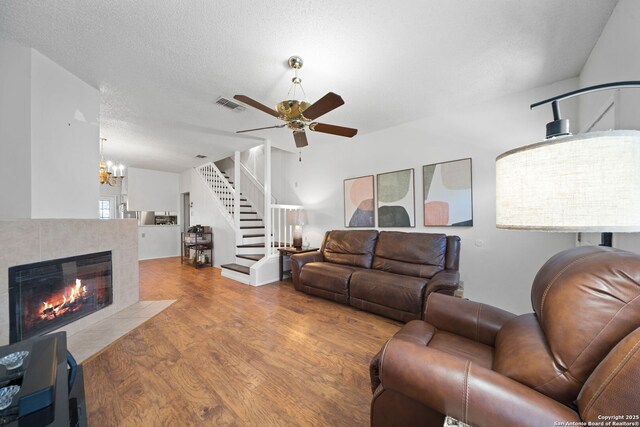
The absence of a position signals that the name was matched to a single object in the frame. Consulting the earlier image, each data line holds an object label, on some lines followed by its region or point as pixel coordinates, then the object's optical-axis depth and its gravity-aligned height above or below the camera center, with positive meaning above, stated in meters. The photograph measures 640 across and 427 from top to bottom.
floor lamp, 0.65 +0.08
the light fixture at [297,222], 4.19 -0.14
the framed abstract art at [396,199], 3.39 +0.22
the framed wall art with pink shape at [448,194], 2.92 +0.25
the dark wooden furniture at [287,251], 4.01 -0.66
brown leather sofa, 2.48 -0.76
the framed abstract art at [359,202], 3.81 +0.20
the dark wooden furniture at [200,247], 5.52 -0.77
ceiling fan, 1.86 +0.90
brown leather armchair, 0.63 -0.54
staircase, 4.16 -0.21
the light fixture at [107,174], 3.62 +0.71
